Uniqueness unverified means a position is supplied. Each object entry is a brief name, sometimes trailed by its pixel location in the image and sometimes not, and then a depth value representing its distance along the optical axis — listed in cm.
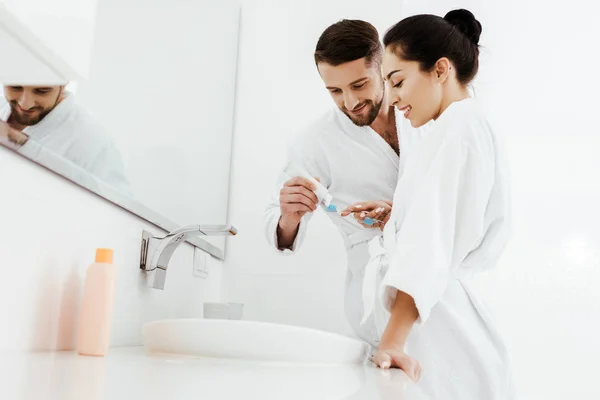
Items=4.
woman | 108
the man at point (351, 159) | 179
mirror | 73
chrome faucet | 116
